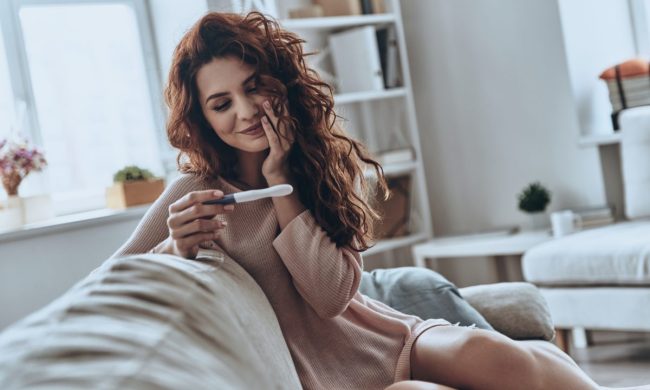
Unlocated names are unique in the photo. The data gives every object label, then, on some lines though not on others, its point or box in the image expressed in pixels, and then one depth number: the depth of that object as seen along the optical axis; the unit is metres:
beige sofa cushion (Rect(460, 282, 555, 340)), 1.99
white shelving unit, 4.05
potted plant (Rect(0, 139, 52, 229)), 3.32
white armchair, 2.87
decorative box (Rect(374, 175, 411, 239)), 4.28
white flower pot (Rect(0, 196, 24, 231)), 3.30
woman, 1.47
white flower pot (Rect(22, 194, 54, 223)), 3.37
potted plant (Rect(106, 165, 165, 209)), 3.56
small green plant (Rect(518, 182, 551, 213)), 3.87
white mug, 3.50
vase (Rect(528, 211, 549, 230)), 3.91
